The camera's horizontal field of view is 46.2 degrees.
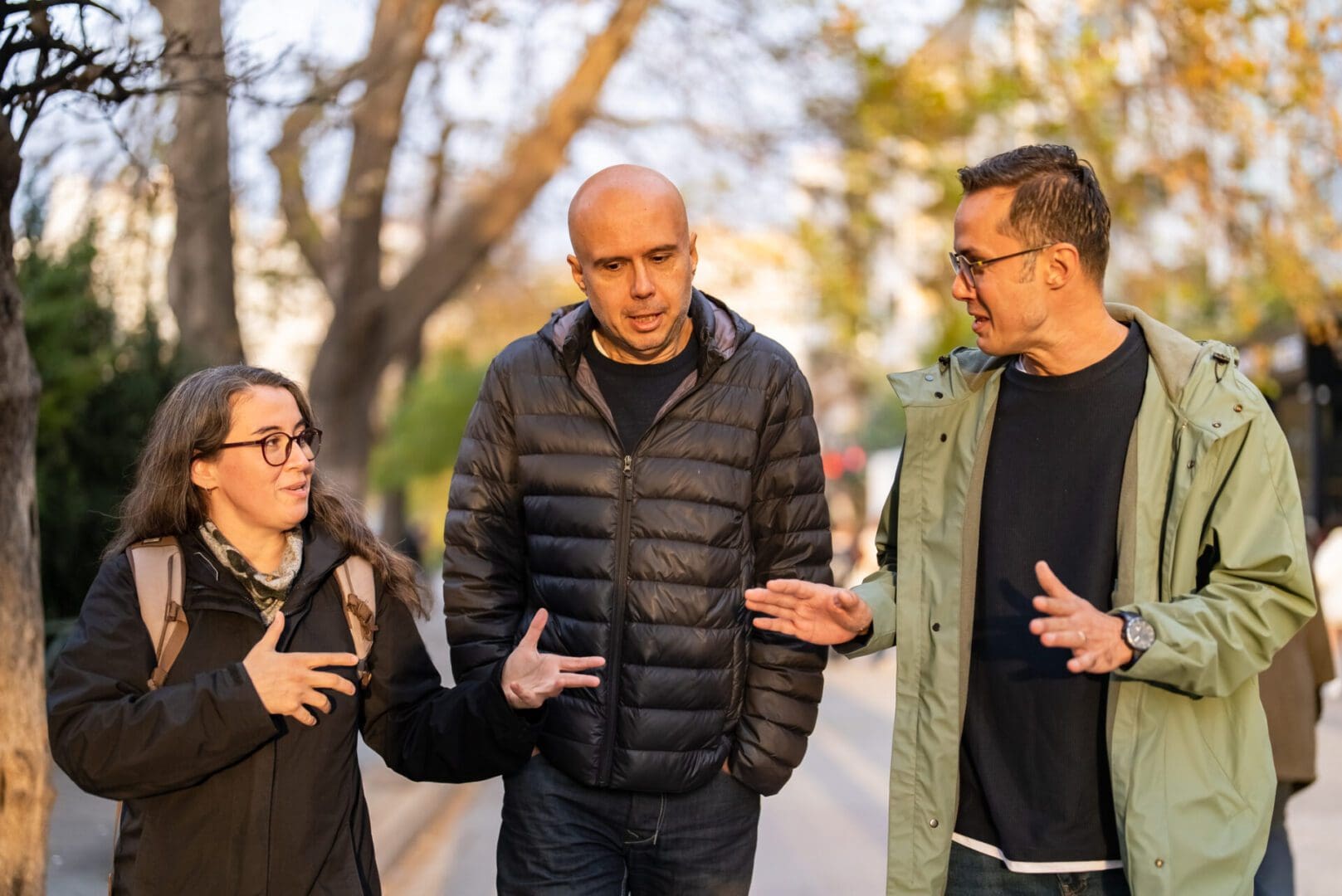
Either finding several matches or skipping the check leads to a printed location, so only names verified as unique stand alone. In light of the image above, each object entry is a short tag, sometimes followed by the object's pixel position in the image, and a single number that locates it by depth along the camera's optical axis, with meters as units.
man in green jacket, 3.00
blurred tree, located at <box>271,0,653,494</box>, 13.42
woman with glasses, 2.94
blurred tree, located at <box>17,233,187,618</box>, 9.59
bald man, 3.60
